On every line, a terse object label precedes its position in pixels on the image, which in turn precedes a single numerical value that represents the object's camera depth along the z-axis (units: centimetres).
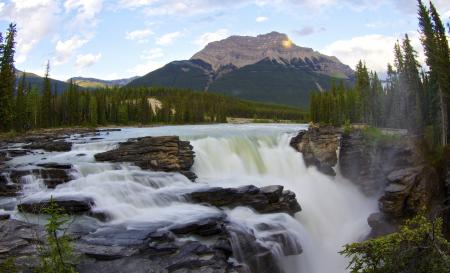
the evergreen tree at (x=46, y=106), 9912
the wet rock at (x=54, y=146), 3884
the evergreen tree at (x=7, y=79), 6372
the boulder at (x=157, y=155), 3097
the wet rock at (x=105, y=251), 1546
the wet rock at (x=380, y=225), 2891
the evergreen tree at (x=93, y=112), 11462
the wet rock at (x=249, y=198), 2502
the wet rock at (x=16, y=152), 3638
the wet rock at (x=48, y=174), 2572
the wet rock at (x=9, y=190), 2427
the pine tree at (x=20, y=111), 8281
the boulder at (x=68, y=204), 2119
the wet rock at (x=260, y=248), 1978
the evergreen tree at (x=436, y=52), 4507
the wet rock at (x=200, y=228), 1923
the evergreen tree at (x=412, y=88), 5756
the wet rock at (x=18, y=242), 1411
